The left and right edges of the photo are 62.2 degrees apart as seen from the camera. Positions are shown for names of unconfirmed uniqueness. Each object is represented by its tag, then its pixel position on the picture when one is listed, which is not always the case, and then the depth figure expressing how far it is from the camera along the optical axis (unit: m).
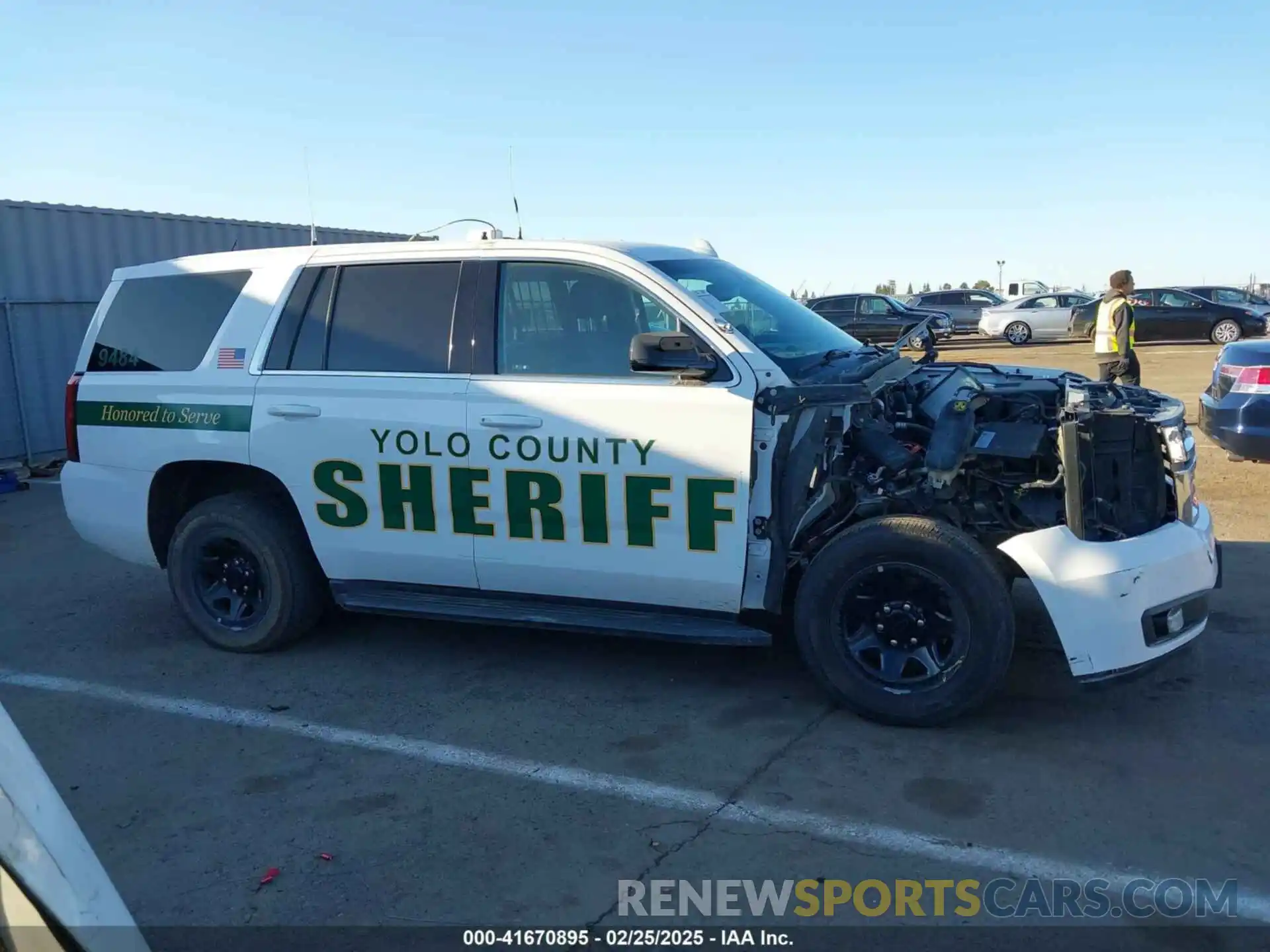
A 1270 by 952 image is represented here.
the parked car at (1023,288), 36.97
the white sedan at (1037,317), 27.33
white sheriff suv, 4.20
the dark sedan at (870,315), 26.66
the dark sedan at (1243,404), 8.03
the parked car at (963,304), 30.62
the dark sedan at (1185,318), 24.80
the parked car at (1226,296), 26.05
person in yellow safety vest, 9.90
